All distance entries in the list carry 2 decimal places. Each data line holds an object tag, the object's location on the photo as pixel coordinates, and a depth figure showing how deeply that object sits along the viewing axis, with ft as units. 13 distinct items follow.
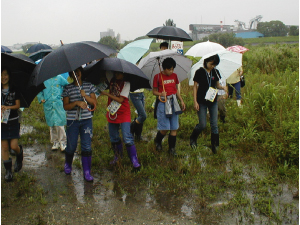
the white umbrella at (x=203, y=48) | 20.53
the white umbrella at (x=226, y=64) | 18.50
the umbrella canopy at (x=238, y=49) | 24.19
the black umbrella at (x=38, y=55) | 21.38
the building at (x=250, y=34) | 307.87
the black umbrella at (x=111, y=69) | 13.52
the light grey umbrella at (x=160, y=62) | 16.38
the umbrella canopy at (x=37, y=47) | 29.34
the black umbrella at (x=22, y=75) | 13.19
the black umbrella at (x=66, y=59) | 11.62
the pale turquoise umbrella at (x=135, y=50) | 16.94
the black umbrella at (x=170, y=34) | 22.20
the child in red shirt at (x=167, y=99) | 16.28
